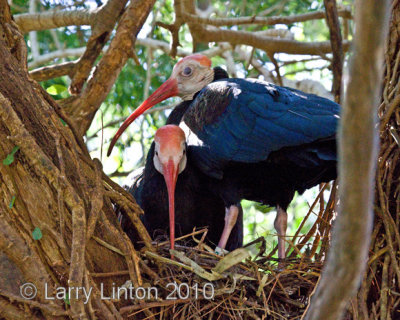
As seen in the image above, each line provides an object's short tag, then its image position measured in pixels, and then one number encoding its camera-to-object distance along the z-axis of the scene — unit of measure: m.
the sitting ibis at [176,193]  8.41
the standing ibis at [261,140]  7.51
